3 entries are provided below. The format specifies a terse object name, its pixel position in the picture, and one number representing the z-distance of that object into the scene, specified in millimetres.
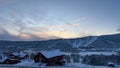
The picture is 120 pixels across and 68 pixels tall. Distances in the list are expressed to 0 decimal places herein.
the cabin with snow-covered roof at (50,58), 25018
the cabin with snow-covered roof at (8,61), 29094
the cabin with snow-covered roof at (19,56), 33796
